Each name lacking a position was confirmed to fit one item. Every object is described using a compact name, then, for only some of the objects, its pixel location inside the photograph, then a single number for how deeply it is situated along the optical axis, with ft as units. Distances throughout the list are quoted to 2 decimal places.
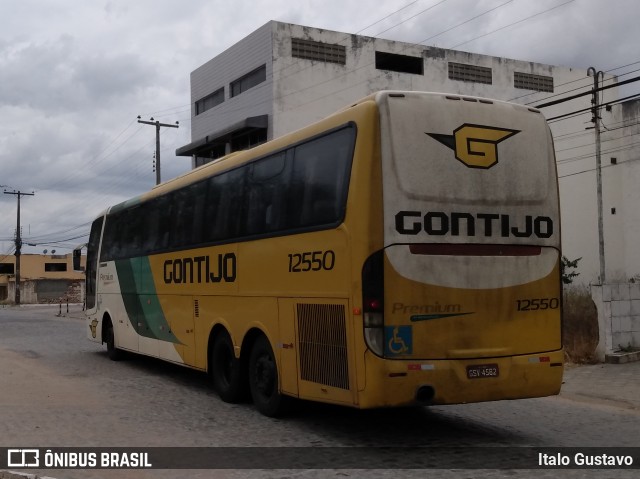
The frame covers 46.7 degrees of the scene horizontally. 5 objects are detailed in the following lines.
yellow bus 23.89
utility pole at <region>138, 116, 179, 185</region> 131.85
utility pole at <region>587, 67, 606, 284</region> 92.68
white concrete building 121.90
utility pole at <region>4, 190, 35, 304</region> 213.66
